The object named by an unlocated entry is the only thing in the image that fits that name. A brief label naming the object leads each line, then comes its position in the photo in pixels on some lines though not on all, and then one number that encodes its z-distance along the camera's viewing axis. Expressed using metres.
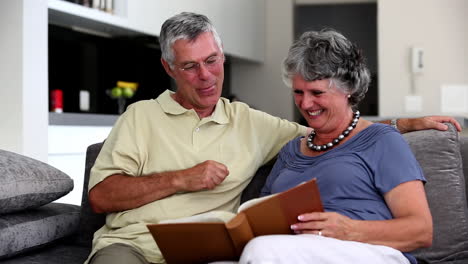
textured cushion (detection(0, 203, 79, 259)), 2.42
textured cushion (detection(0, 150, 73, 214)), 2.42
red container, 4.35
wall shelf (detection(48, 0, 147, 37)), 4.00
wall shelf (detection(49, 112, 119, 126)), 3.89
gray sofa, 2.37
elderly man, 2.41
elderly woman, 2.07
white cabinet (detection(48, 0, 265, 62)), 4.20
